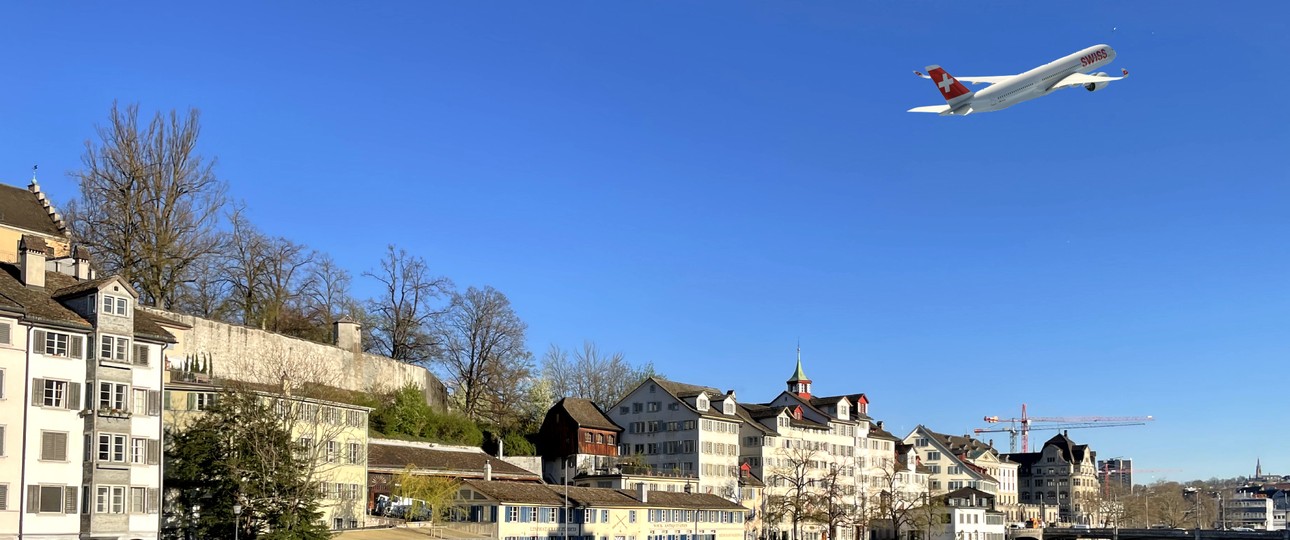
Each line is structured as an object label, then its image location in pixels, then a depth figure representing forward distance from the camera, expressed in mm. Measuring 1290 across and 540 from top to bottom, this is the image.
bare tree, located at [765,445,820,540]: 116500
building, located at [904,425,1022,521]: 174500
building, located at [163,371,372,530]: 67250
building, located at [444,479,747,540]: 79312
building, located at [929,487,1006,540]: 144375
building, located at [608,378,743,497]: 117188
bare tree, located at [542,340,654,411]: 145500
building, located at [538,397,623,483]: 111875
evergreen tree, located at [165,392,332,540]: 62875
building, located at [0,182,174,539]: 56031
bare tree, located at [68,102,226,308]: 87688
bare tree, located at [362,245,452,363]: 115312
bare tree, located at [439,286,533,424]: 118000
